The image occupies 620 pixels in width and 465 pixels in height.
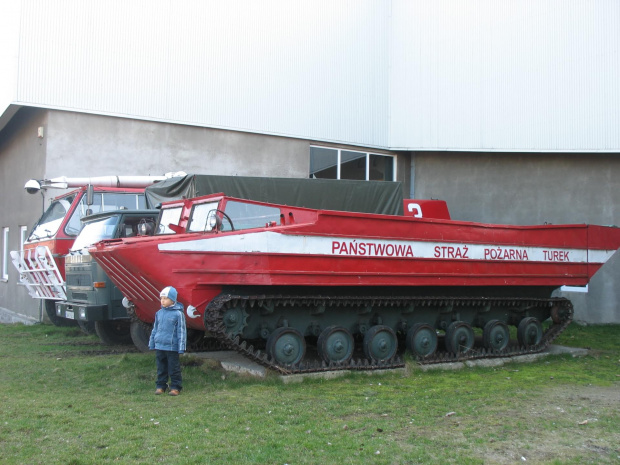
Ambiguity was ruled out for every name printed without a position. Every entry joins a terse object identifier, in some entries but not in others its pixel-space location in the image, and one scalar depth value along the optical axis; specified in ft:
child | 25.29
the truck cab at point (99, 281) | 34.45
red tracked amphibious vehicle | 26.63
